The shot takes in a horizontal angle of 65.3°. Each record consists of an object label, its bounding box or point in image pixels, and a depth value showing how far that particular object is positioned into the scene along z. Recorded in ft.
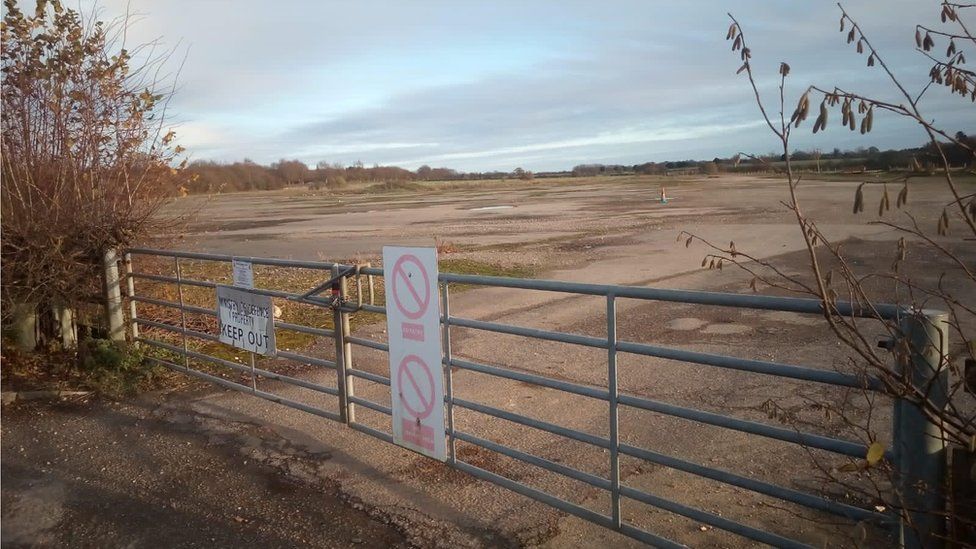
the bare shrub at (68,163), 27.50
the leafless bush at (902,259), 8.45
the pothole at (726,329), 32.03
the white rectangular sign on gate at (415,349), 15.96
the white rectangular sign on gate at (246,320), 22.25
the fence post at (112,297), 28.04
